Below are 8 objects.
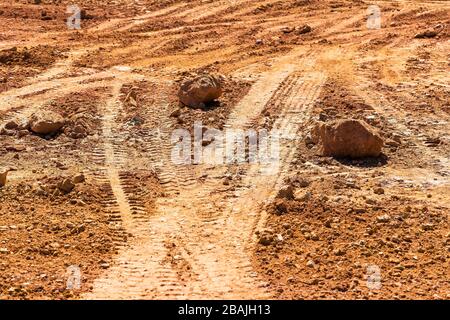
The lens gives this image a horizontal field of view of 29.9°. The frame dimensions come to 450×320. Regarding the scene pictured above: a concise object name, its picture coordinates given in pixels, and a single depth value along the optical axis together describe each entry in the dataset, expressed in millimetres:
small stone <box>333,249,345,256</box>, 8455
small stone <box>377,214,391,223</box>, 9289
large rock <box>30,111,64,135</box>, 11984
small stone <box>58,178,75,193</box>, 10117
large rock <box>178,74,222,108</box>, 12945
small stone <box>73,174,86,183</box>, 10344
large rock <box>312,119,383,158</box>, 11070
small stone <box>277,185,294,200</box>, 9906
